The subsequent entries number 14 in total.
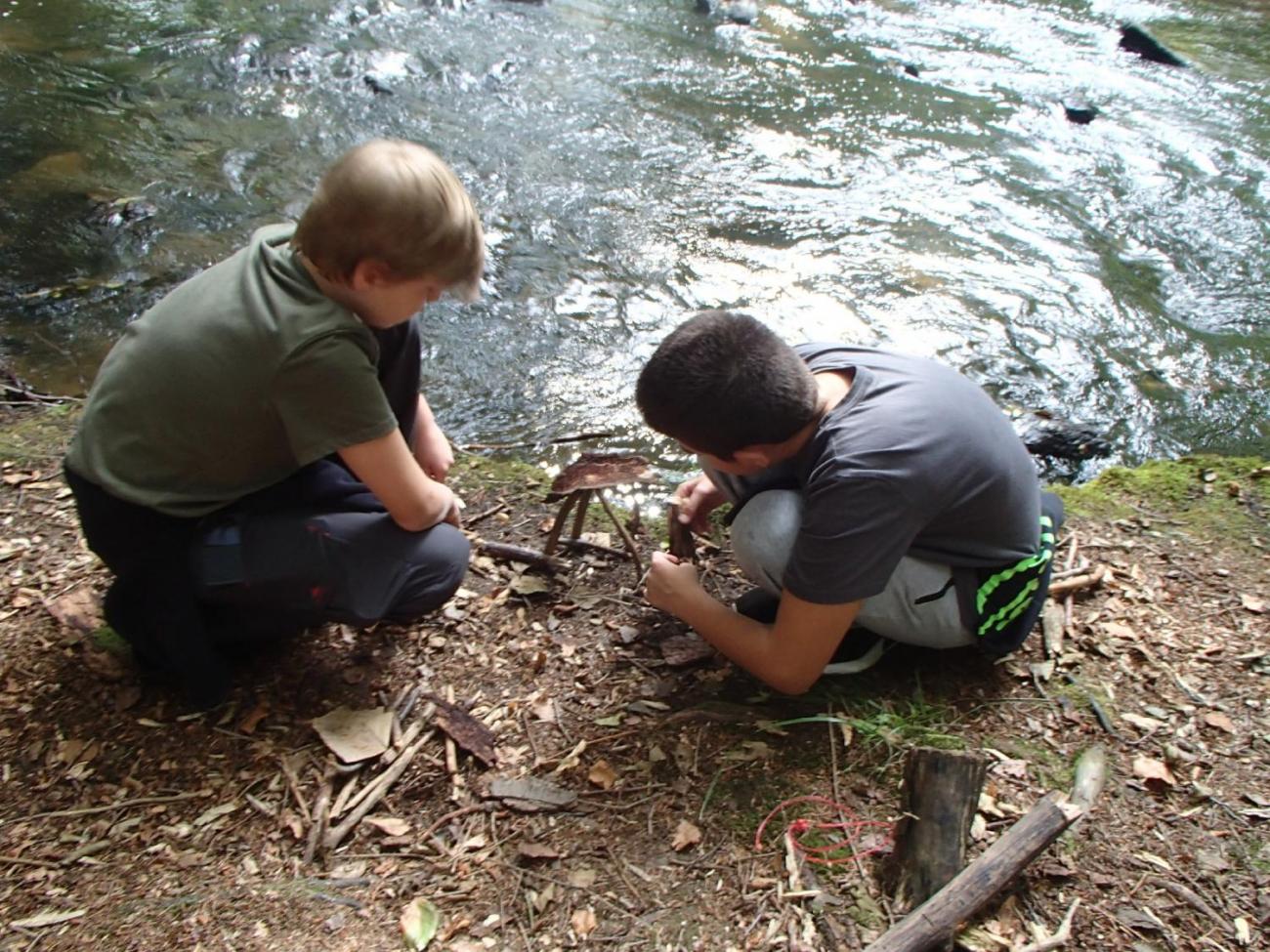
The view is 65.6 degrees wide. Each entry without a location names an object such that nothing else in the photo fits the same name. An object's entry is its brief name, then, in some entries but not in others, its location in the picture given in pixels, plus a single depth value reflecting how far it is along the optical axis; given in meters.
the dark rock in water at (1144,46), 8.80
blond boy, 2.14
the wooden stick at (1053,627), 2.73
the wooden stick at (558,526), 2.89
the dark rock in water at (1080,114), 7.31
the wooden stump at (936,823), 2.03
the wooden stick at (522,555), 3.01
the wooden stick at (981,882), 1.91
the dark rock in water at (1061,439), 4.13
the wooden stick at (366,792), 2.27
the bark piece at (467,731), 2.42
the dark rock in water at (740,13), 9.17
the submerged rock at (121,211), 5.33
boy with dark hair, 2.19
